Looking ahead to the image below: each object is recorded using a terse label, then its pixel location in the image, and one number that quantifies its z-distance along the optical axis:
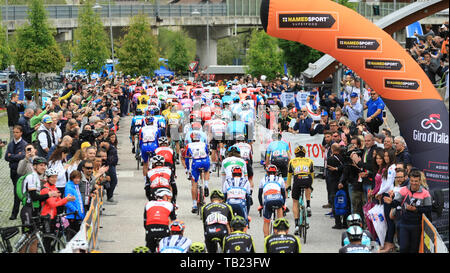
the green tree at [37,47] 44.81
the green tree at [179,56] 76.88
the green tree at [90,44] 50.81
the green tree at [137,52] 51.75
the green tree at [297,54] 47.03
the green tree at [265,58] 55.28
